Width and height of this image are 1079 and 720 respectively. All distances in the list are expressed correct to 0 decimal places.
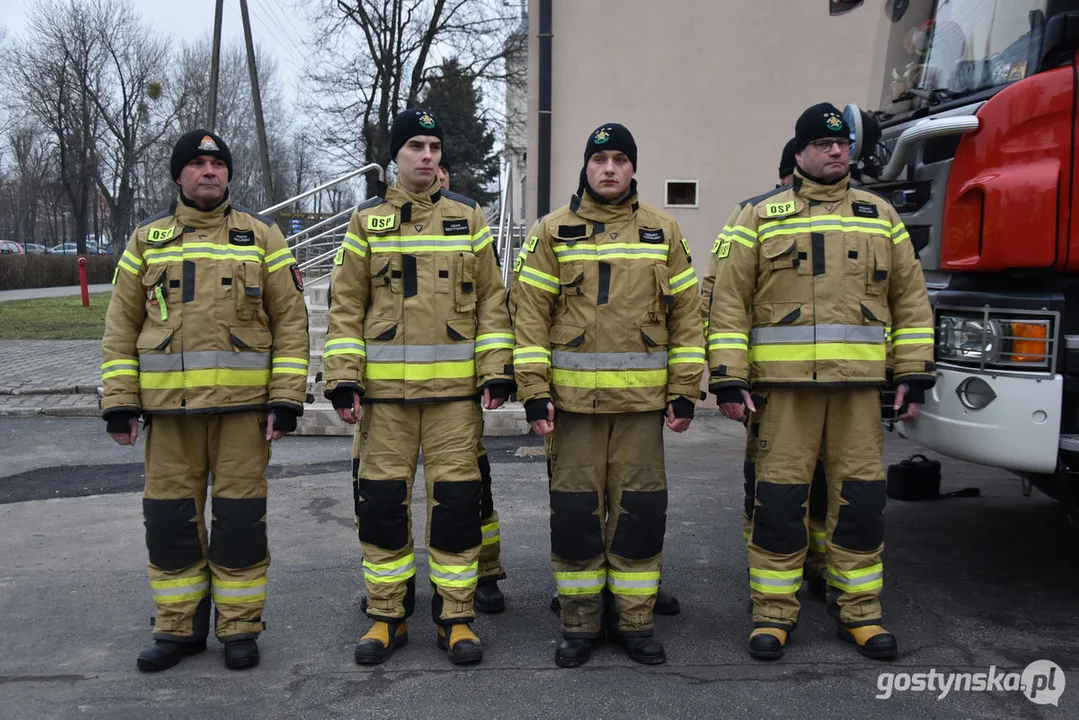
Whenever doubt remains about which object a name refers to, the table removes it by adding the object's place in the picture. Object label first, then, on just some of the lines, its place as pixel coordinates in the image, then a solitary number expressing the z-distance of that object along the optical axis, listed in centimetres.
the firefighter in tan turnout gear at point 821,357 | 360
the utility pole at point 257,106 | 2316
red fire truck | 335
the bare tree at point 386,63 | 2678
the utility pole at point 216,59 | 2058
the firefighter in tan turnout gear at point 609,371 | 362
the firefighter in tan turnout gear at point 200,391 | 357
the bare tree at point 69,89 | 4378
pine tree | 2773
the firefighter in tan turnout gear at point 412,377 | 364
